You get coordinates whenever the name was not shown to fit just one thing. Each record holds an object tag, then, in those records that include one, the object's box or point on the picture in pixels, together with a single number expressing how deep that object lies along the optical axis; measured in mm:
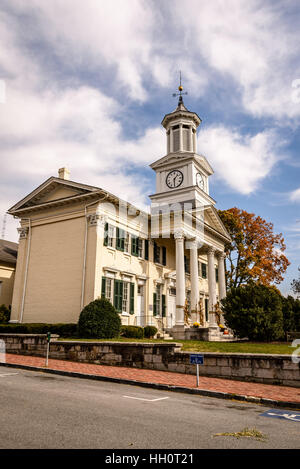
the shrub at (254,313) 20375
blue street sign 10430
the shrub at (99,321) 18125
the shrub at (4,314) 24012
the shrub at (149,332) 22766
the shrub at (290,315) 25281
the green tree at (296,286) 42800
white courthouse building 21922
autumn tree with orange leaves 35656
